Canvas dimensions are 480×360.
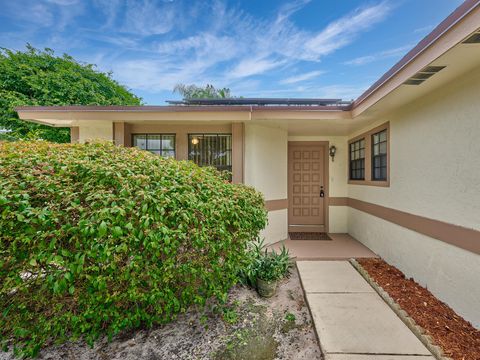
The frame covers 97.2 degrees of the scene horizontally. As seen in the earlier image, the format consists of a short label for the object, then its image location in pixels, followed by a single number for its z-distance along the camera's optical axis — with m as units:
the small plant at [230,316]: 2.44
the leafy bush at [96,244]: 1.59
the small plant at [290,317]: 2.55
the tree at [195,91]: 15.79
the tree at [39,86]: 9.70
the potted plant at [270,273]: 2.98
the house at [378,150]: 2.39
